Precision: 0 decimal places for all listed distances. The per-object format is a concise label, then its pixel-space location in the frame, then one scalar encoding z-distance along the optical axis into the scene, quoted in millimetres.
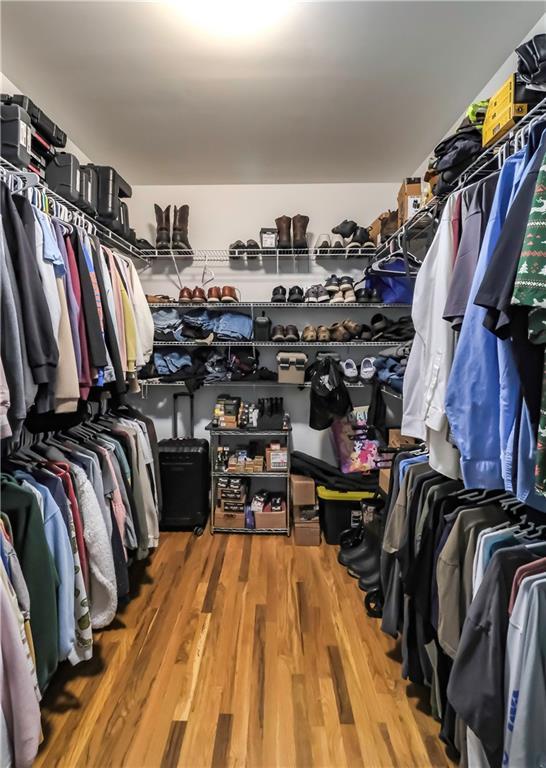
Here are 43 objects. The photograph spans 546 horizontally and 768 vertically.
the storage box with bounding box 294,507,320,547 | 2561
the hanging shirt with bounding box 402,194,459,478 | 1119
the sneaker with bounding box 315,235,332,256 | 2803
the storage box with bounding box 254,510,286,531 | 2684
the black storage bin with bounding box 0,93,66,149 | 1591
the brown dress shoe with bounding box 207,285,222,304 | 2795
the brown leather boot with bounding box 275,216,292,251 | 2803
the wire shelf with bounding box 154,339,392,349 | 2691
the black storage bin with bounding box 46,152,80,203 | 1824
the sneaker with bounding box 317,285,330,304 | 2729
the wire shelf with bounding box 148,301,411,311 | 2723
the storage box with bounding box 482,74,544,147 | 1052
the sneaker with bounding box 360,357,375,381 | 2682
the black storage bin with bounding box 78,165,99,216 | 1963
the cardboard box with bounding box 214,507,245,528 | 2691
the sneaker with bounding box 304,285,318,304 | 2740
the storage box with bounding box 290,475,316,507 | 2590
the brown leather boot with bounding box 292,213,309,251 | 2814
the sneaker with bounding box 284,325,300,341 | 2697
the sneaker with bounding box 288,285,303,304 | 2779
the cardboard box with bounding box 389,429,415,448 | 2392
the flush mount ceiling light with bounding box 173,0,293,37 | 1442
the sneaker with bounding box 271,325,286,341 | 2707
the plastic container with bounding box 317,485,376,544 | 2557
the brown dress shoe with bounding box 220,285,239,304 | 2754
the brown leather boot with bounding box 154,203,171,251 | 2836
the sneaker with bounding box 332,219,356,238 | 2744
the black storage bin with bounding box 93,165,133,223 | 2182
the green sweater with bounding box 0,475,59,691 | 1196
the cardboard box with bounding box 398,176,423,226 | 2013
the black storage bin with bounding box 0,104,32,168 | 1445
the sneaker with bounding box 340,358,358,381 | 2732
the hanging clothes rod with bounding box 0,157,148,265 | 1444
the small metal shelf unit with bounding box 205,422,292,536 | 2641
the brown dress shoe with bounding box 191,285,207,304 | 2773
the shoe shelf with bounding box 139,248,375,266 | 2834
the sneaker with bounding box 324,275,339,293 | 2754
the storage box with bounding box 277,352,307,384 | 2699
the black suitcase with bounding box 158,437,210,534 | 2689
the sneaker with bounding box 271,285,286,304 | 2822
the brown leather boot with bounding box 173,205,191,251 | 2803
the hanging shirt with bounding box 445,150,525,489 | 919
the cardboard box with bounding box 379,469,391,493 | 2043
